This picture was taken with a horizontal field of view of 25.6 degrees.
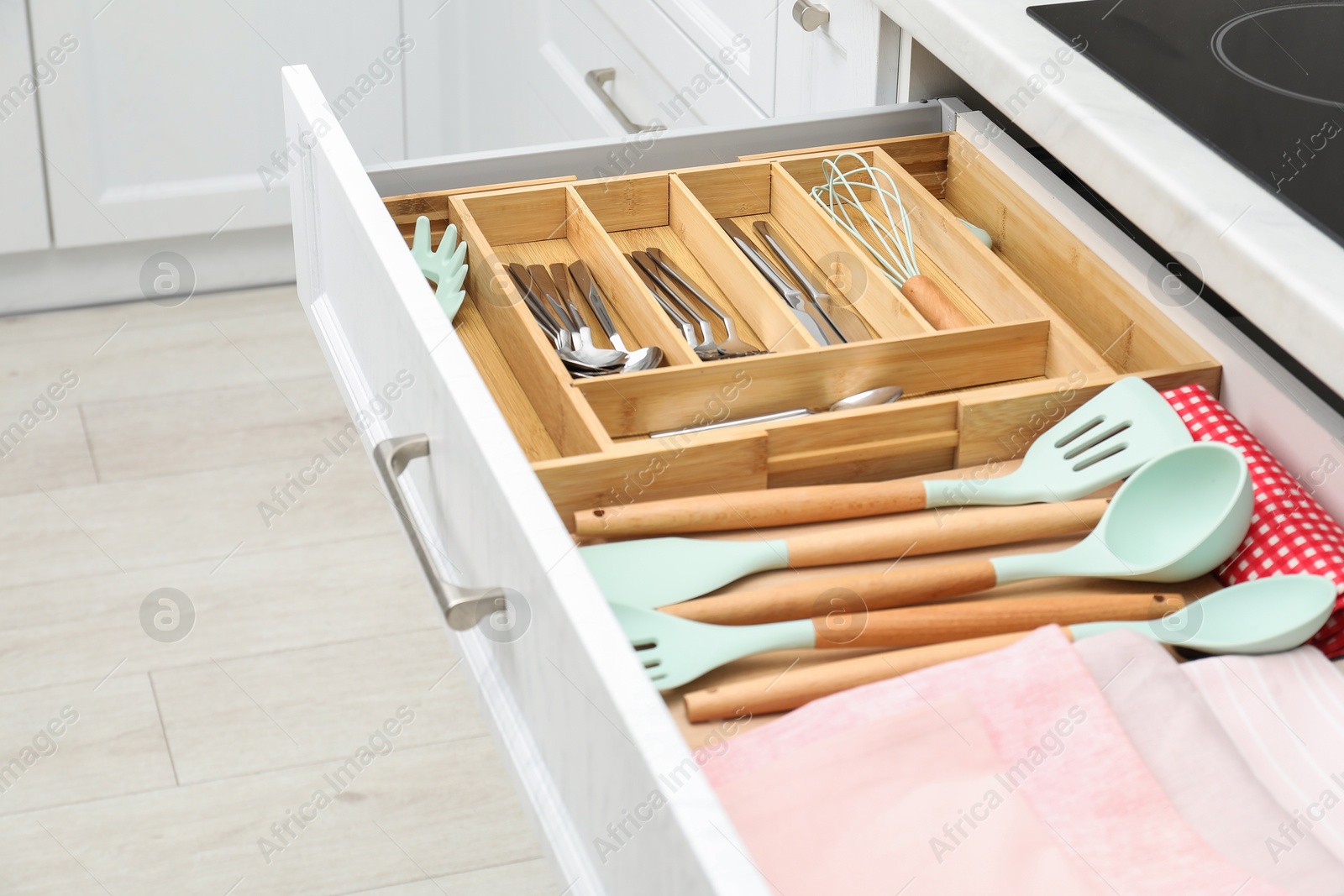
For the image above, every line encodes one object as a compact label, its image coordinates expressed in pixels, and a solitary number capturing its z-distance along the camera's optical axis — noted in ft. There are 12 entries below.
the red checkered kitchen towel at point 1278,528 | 4.95
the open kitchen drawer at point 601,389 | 4.44
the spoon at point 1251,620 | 4.87
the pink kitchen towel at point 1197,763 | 4.56
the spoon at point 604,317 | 5.47
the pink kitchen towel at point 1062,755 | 4.56
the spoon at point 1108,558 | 4.95
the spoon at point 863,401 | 5.35
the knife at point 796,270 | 5.74
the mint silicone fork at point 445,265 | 5.60
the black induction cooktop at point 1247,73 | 5.22
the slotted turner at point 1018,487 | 5.05
